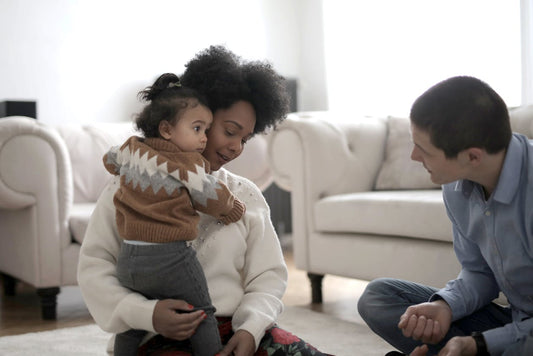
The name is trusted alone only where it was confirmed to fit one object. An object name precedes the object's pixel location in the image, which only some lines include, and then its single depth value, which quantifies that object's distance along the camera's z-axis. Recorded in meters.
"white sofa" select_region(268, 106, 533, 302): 2.49
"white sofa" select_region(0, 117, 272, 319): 2.69
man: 1.38
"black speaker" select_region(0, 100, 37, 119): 3.28
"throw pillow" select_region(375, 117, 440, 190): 2.99
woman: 1.37
